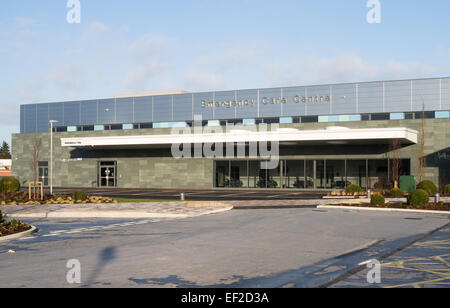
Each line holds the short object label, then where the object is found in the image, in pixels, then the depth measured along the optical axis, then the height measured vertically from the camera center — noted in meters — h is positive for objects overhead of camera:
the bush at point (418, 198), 24.64 -1.78
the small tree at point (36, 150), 57.62 +1.77
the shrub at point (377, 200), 25.91 -1.97
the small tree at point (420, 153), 39.12 +1.01
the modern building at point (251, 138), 43.81 +2.56
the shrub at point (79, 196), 28.52 -1.92
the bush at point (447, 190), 33.53 -1.86
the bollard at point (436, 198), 25.73 -1.87
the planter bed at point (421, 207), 24.00 -2.24
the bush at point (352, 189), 36.22 -1.93
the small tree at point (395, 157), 40.32 +0.66
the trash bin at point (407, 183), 36.88 -1.50
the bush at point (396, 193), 32.97 -2.02
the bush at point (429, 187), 32.47 -1.58
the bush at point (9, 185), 31.45 -1.39
